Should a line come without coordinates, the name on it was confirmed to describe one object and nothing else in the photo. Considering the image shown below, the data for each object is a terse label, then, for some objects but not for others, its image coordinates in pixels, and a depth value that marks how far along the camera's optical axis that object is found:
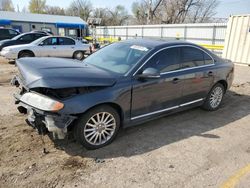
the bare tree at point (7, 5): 60.04
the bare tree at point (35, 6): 53.81
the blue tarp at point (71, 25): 28.71
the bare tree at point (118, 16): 47.55
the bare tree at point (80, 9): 49.19
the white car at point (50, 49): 9.09
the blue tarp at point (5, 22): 24.81
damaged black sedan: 2.58
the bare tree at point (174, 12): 34.30
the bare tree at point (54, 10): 54.61
